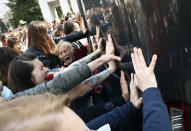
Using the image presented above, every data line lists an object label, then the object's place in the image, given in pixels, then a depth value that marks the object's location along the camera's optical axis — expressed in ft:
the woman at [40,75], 4.82
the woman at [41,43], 8.43
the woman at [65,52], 8.55
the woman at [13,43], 13.56
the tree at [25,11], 111.24
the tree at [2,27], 156.82
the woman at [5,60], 7.28
